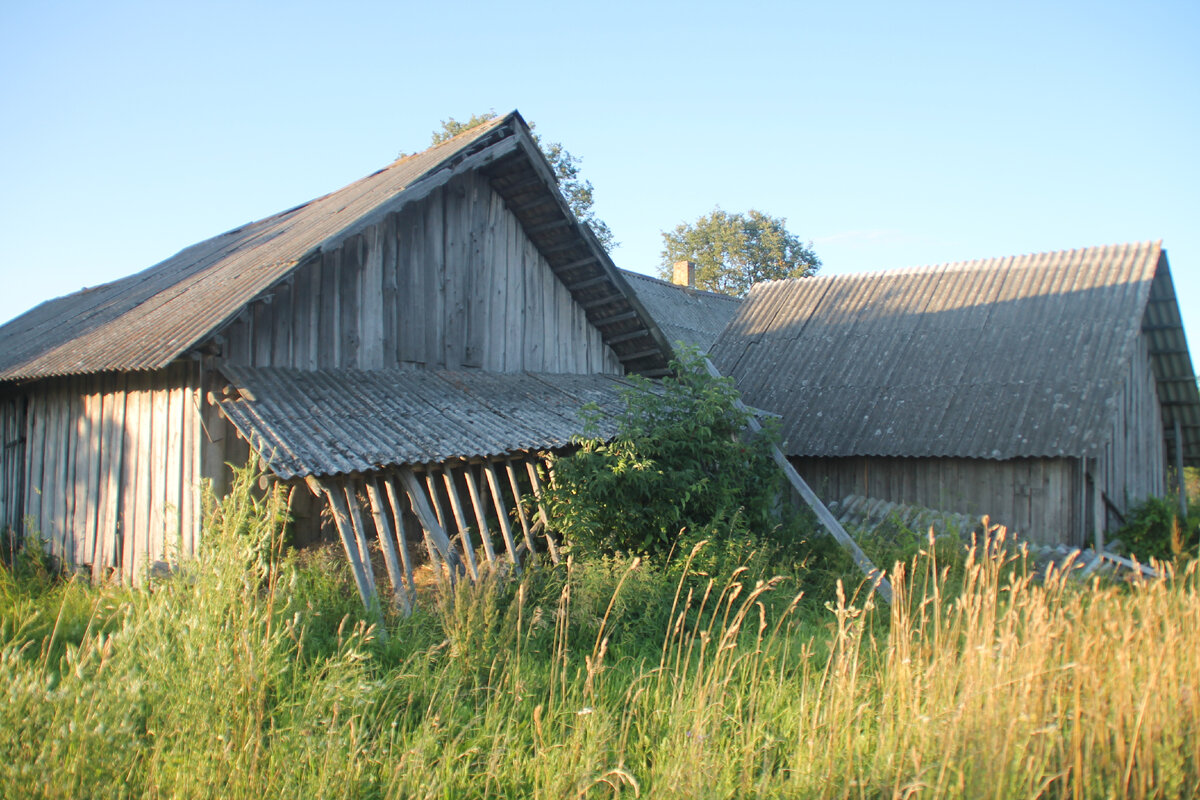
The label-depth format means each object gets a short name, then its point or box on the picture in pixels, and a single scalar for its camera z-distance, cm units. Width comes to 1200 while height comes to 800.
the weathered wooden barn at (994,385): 1108
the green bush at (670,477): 787
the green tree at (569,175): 2967
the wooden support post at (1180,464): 1566
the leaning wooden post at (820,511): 879
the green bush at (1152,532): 1155
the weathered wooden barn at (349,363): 700
